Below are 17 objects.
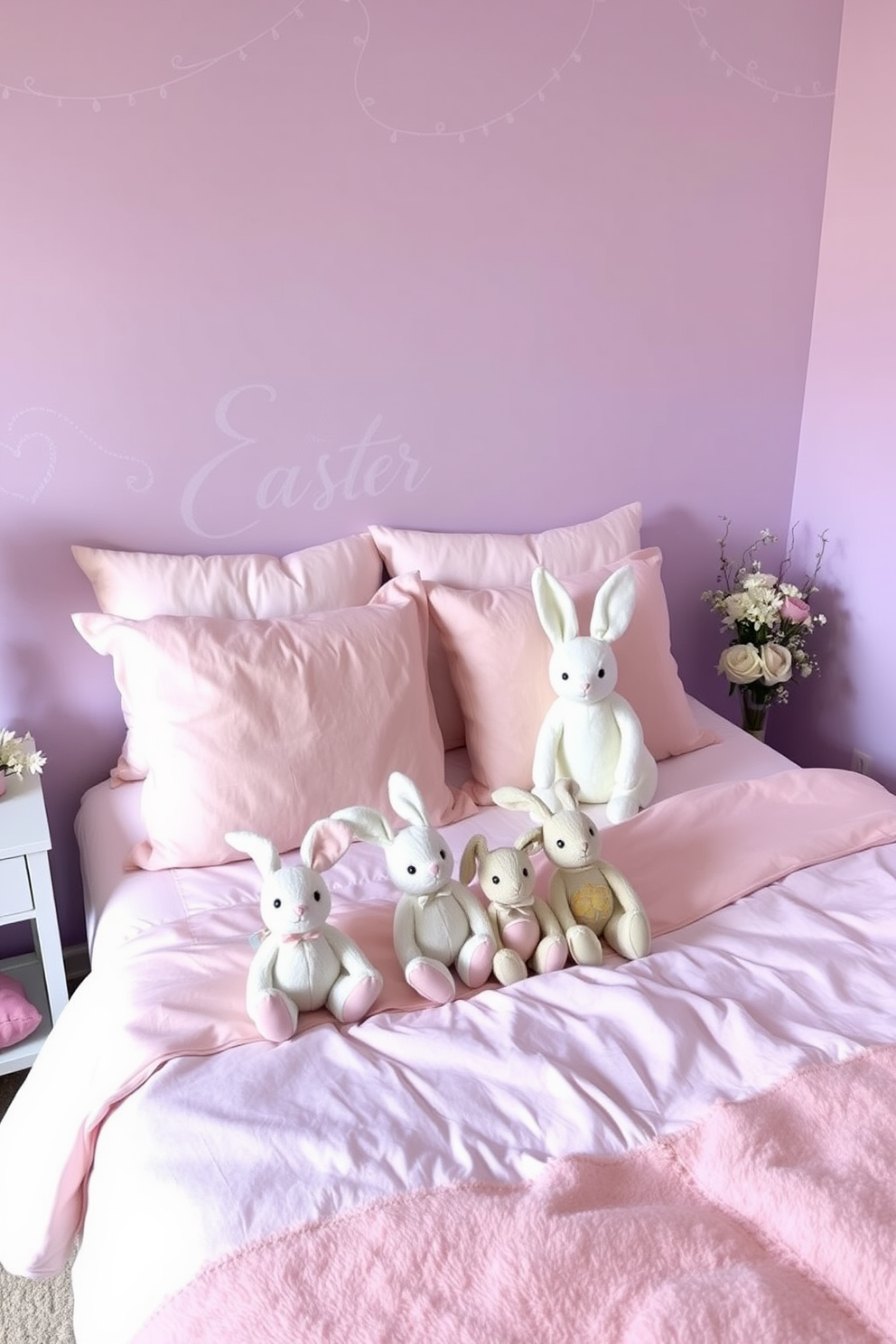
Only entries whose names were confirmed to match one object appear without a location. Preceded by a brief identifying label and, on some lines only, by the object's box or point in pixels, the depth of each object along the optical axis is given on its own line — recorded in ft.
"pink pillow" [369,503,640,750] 7.05
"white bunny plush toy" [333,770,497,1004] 4.82
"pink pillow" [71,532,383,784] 6.33
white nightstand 5.58
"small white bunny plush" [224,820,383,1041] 4.57
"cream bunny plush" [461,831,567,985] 4.90
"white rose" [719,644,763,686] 7.82
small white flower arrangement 6.02
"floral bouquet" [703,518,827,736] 7.85
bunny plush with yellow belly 5.03
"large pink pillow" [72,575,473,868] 5.75
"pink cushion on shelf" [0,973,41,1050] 5.97
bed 3.35
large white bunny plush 6.32
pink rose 7.89
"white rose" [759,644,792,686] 7.82
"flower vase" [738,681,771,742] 8.18
